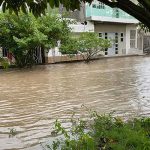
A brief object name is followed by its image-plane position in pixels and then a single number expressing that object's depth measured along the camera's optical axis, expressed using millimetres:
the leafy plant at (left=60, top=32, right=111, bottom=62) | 26453
